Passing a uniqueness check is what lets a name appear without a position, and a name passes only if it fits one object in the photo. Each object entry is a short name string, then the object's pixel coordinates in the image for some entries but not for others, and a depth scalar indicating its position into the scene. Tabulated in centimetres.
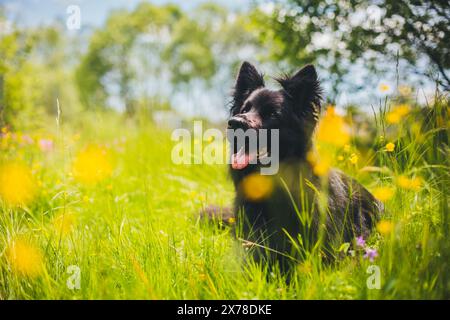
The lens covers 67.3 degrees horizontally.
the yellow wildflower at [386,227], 192
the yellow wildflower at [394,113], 220
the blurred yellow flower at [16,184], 313
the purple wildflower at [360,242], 202
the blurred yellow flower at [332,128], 275
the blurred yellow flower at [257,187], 304
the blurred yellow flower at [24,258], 219
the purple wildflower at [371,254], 191
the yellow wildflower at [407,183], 205
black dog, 282
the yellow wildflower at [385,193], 211
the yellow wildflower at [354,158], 236
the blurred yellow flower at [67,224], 270
